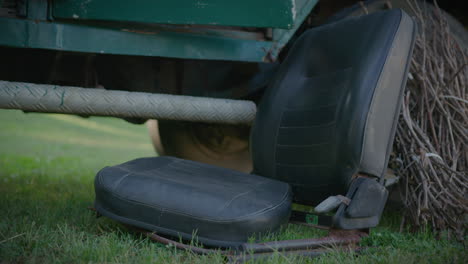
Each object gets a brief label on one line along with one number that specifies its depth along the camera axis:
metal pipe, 3.16
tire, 4.01
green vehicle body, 3.23
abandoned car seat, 2.91
